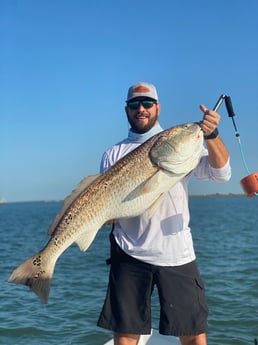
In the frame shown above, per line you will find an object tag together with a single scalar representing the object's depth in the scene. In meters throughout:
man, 4.14
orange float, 4.09
